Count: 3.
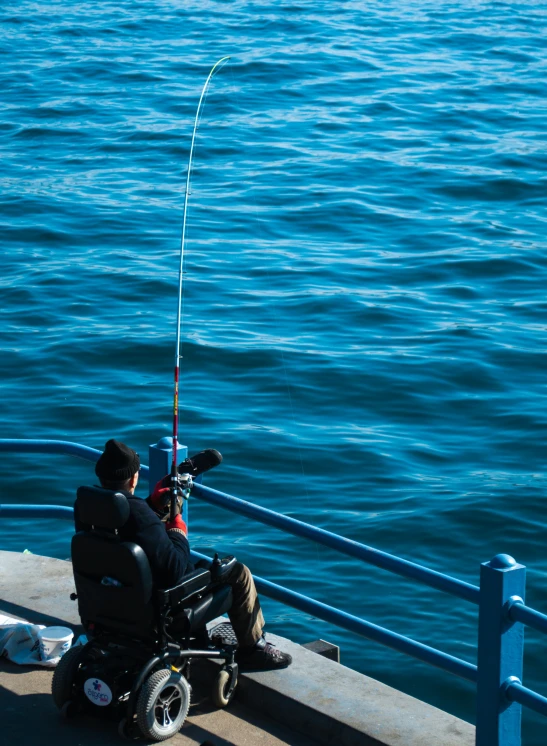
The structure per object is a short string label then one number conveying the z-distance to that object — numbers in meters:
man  9.49
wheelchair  9.34
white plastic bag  10.66
